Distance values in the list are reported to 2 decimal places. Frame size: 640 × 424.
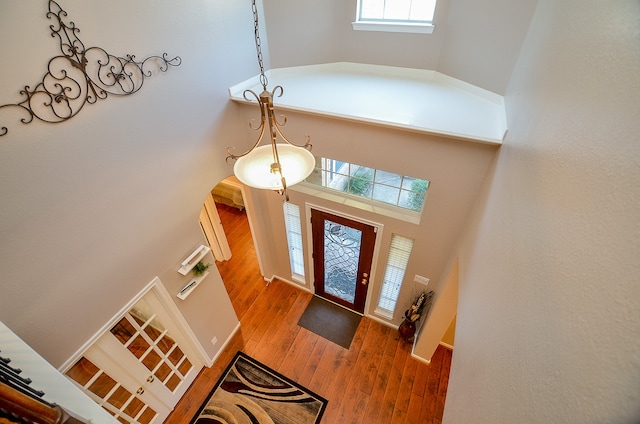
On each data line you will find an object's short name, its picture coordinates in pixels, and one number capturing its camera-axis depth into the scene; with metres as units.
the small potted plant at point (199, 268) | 3.33
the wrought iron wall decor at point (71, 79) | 1.72
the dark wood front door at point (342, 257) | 3.76
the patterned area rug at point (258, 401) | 3.52
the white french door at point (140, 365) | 2.62
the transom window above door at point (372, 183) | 3.13
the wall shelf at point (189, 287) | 3.20
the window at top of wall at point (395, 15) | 3.02
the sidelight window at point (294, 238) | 4.09
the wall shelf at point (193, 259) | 3.12
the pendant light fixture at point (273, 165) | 1.72
